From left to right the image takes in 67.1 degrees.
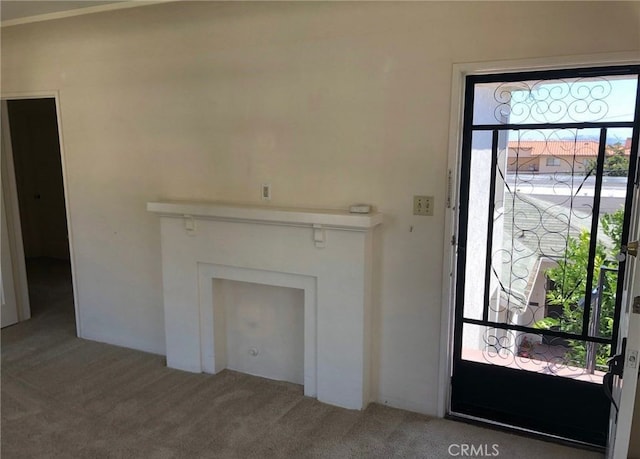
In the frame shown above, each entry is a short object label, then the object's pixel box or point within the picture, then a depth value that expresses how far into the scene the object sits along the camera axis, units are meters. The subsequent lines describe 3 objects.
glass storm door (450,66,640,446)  2.30
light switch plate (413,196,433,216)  2.59
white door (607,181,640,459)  1.72
